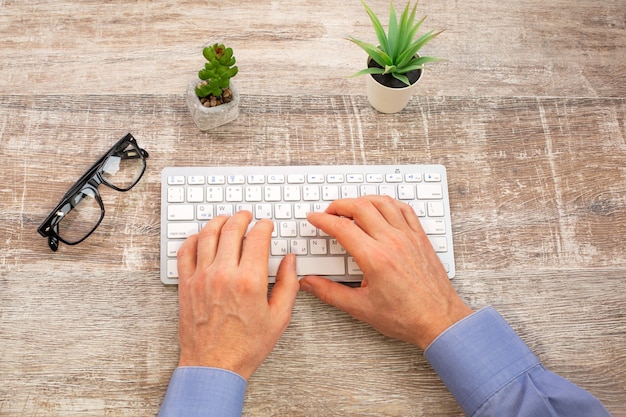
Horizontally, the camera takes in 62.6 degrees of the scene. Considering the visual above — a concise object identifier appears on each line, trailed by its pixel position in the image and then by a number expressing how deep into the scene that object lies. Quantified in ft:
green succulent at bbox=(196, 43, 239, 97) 2.83
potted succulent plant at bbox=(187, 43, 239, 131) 2.86
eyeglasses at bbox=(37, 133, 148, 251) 3.04
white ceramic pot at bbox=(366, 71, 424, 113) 3.06
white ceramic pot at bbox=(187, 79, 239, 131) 3.03
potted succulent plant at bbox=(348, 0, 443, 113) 2.92
